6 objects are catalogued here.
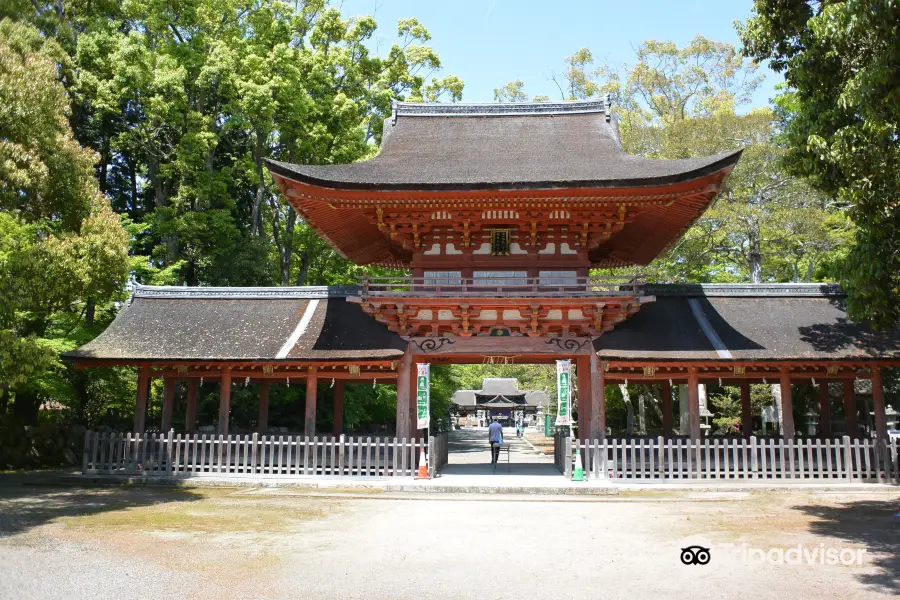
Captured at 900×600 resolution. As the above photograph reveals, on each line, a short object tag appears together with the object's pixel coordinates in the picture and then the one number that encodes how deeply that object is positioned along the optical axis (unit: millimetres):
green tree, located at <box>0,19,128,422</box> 10781
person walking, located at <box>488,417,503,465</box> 18500
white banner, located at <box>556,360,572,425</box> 14797
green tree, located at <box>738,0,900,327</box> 7430
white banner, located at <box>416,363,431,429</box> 15258
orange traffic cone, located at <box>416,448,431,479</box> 14773
